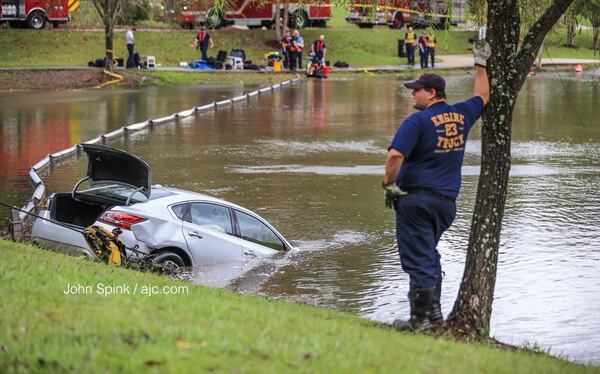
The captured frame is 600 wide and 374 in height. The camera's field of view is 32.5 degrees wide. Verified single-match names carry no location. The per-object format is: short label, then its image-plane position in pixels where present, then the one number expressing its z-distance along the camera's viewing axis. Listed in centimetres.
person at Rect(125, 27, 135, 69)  4412
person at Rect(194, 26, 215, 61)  4775
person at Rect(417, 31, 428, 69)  5136
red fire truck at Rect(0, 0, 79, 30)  4850
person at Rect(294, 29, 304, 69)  4793
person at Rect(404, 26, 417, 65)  5306
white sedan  1198
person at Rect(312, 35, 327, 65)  4691
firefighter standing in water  805
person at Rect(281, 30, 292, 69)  4819
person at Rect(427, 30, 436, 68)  5114
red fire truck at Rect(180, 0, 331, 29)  5491
